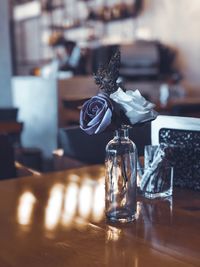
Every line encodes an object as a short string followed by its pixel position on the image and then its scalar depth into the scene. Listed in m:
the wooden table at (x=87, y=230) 0.97
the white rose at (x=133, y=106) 1.12
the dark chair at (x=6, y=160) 2.28
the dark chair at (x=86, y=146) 2.62
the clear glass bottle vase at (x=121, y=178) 1.18
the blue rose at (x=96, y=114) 1.10
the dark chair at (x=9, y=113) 4.46
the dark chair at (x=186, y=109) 4.08
